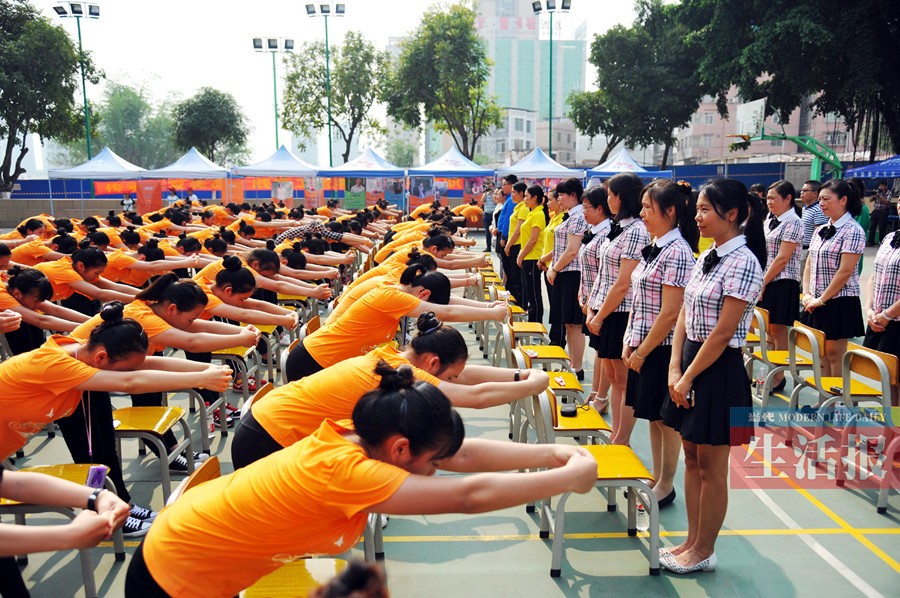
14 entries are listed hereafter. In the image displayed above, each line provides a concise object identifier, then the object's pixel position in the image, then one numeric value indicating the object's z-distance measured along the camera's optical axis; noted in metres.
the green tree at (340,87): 31.47
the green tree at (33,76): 22.48
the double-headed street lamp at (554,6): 25.20
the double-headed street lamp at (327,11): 29.58
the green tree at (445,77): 28.64
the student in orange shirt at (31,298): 4.76
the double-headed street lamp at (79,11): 25.20
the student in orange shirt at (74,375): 2.85
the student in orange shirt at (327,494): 1.71
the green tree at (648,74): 28.80
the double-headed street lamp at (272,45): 30.59
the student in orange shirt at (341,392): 2.75
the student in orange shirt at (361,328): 3.94
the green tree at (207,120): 34.62
